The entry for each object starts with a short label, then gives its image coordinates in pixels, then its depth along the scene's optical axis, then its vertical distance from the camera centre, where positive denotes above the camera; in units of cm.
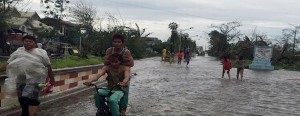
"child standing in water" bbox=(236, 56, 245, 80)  2206 -90
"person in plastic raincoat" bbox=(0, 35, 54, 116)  635 -41
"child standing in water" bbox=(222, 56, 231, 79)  2258 -93
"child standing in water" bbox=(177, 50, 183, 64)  3742 -78
